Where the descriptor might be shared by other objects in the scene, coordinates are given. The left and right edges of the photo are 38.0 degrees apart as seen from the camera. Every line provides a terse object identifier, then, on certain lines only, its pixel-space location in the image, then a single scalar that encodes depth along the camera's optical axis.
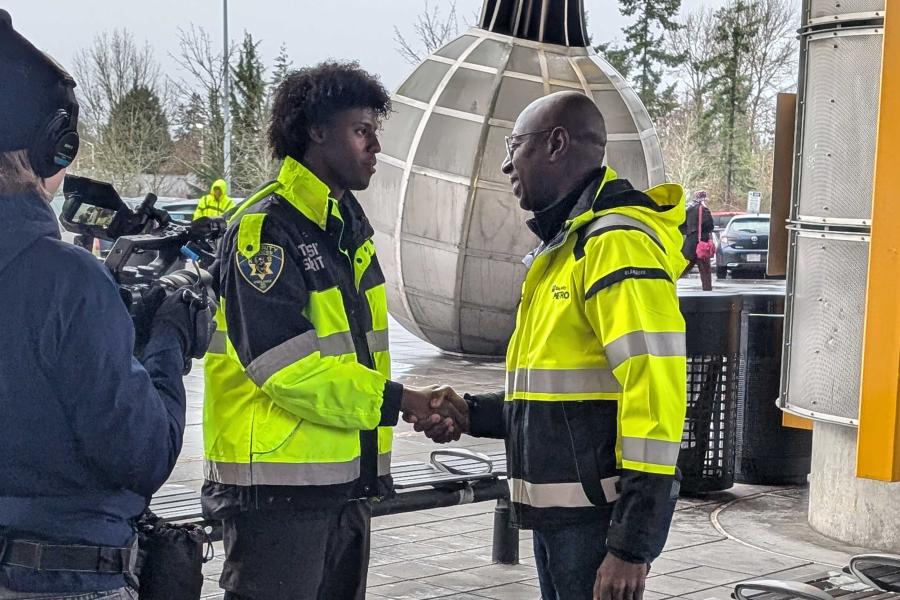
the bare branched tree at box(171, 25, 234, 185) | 44.66
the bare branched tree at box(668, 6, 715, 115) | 60.66
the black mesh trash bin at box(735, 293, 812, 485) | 8.38
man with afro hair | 3.49
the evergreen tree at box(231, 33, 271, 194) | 45.25
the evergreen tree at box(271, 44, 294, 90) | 49.68
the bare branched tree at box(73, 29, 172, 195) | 48.41
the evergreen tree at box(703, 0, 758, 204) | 58.16
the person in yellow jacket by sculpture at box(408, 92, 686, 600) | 3.20
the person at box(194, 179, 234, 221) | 19.08
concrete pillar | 6.78
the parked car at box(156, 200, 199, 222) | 33.38
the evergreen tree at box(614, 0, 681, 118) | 60.19
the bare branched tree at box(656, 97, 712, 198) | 60.44
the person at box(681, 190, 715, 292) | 28.30
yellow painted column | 6.24
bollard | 6.33
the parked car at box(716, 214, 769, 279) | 34.88
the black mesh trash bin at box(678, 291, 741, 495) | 7.98
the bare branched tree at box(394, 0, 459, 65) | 47.47
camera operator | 2.48
